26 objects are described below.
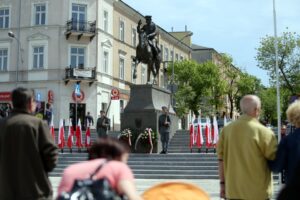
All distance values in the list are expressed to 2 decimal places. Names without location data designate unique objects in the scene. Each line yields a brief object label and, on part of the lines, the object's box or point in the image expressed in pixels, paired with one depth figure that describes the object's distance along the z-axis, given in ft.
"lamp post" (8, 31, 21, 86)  149.49
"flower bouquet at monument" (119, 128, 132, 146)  77.46
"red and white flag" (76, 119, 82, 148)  84.85
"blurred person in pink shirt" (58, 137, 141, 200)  11.25
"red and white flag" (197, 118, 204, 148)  80.37
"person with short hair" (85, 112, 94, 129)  104.94
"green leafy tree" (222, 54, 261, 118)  254.27
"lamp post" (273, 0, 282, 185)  60.19
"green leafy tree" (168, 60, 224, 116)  212.43
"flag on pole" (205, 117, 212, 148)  79.36
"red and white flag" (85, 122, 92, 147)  86.53
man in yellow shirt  17.65
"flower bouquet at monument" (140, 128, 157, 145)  76.88
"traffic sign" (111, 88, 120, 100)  116.80
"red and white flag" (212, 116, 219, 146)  79.56
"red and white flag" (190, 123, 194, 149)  81.25
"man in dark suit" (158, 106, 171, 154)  73.00
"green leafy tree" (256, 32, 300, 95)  186.39
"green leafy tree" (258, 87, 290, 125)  323.76
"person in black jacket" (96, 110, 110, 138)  79.61
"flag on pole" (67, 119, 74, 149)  84.58
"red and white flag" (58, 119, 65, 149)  85.56
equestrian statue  81.30
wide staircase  63.36
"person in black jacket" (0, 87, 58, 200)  15.93
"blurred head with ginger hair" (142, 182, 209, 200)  13.84
